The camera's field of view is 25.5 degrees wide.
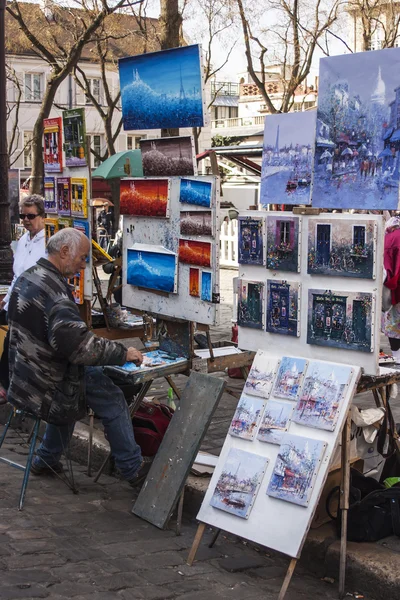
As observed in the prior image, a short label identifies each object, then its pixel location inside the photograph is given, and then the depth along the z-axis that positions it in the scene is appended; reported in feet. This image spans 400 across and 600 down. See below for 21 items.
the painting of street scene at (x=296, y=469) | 12.52
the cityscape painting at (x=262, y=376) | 13.78
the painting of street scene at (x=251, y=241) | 14.47
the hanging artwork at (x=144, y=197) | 17.42
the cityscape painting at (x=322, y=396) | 12.78
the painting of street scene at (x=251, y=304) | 14.58
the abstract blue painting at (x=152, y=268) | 17.44
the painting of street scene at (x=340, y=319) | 12.86
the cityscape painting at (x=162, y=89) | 16.51
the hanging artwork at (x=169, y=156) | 16.69
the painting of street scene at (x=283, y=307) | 13.88
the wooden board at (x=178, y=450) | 15.14
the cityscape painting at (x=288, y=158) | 15.31
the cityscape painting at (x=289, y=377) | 13.39
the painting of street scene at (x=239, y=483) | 13.10
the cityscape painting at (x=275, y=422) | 13.20
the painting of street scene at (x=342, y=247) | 12.72
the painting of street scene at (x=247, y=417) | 13.58
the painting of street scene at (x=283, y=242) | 13.80
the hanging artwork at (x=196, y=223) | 16.21
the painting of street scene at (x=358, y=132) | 12.72
